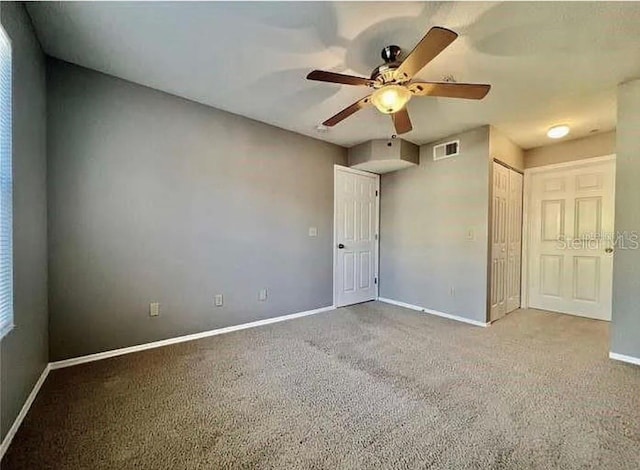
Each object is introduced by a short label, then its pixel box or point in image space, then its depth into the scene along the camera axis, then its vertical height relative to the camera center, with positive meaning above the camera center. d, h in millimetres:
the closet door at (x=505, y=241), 3688 -114
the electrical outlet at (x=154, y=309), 2788 -775
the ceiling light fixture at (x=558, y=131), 3410 +1218
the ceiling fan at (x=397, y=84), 1777 +965
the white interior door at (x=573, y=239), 3730 -82
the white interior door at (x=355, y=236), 4363 -82
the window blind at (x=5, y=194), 1522 +183
